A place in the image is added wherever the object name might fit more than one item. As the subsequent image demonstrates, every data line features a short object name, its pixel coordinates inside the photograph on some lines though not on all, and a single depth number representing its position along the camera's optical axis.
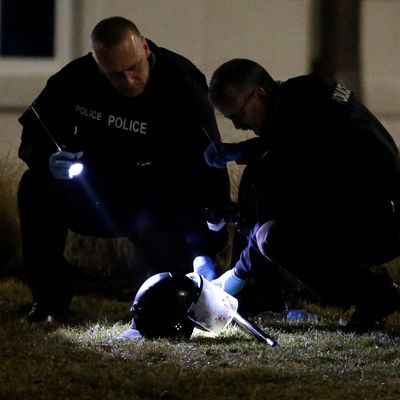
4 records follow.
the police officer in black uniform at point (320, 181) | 12.12
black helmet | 12.24
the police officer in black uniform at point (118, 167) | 13.43
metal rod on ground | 12.13
